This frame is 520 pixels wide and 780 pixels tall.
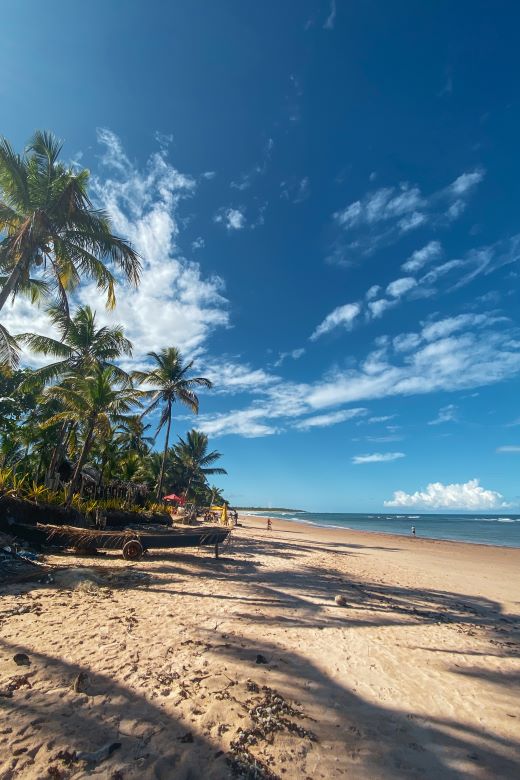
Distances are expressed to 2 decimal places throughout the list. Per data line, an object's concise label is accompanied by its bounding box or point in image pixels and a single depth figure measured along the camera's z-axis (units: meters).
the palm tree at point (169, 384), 24.95
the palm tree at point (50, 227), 9.44
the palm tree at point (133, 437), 18.98
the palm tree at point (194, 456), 40.25
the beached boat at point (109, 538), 9.31
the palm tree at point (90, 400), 13.84
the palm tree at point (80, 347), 17.31
